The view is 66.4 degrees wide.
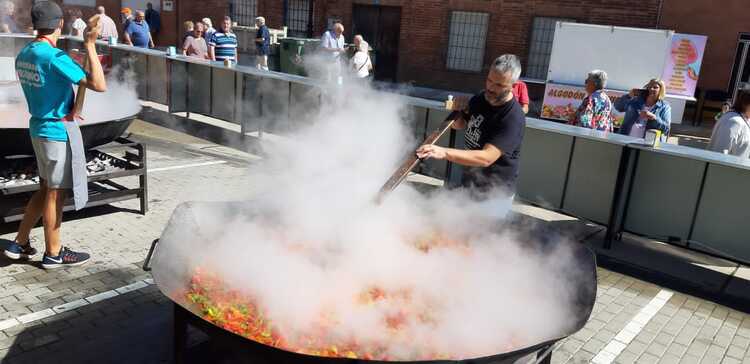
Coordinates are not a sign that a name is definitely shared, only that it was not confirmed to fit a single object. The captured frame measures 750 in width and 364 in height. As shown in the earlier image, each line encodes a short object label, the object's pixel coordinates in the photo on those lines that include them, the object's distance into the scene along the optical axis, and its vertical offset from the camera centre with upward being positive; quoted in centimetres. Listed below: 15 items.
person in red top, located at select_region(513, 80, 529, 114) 725 -58
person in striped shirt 1202 -50
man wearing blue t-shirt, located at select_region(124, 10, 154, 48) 1259 -51
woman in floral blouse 635 -62
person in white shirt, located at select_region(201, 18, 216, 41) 1244 -27
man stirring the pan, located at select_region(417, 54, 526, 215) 321 -53
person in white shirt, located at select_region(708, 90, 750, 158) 554 -61
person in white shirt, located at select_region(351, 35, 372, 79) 1130 -57
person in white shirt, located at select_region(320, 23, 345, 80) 1323 -40
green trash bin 1598 -71
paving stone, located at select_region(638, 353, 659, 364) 374 -191
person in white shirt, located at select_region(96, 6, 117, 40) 1340 -46
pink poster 1268 -6
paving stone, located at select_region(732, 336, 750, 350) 404 -190
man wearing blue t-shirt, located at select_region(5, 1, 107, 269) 373 -73
